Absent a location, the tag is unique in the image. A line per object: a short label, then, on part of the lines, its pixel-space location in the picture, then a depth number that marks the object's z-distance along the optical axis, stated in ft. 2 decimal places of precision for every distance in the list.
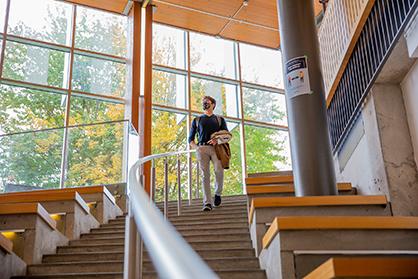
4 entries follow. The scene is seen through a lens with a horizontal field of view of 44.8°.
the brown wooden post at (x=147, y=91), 31.55
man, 17.04
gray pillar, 12.06
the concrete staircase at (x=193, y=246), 10.68
